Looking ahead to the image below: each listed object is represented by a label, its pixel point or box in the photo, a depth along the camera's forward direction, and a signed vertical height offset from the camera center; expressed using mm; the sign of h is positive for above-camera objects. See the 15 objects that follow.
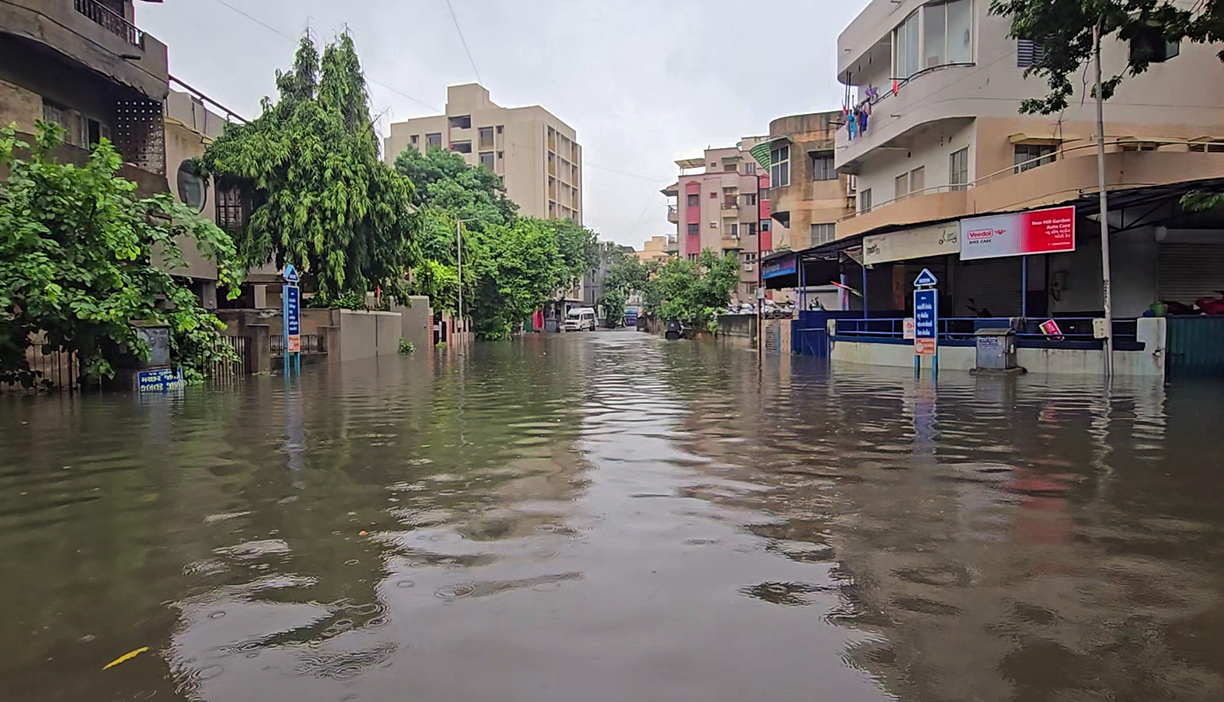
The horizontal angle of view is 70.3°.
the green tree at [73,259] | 13711 +1281
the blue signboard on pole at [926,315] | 19688 +211
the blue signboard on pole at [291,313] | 21891 +508
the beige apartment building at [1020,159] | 21172 +4659
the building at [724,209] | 66812 +9952
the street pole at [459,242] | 46578 +4750
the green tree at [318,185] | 26922 +4754
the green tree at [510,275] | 53312 +3425
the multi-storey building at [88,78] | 17641 +5846
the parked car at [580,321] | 85875 +814
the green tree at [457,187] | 59000 +10177
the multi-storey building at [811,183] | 41219 +6796
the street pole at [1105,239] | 17906 +1742
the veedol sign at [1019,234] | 19578 +2098
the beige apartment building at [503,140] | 81312 +18236
